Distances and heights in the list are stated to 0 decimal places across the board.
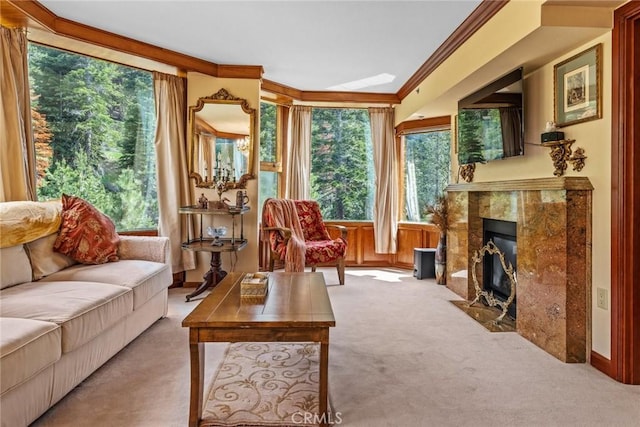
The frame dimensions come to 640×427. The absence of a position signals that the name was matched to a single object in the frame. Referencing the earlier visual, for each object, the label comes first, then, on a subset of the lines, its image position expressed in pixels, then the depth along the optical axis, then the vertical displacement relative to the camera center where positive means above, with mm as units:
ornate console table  3773 -362
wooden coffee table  1647 -521
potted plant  4512 -239
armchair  4039 -314
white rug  1758 -962
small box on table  1977 -437
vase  4578 -647
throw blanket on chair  3998 -161
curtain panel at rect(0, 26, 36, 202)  2803 +675
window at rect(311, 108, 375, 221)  5672 +704
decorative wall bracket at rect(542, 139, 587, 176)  2471 +362
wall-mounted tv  2920 +762
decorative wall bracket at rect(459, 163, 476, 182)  3998 +415
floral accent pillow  2744 -185
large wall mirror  4242 +797
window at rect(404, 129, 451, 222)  5199 +577
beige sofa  1574 -536
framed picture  2332 +796
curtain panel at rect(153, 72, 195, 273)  4043 +490
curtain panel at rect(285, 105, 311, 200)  5348 +773
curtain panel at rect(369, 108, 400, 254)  5484 +414
